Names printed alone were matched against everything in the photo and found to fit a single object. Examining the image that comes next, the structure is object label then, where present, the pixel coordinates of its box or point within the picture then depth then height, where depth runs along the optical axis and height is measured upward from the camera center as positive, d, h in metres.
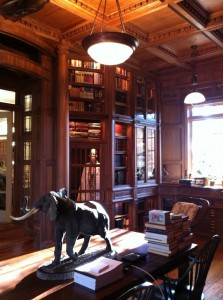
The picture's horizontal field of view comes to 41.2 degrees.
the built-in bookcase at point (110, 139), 4.88 +0.30
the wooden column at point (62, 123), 4.42 +0.50
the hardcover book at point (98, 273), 1.73 -0.71
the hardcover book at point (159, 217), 2.36 -0.49
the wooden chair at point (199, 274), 2.02 -0.85
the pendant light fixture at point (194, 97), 5.27 +1.05
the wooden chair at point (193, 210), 3.69 -0.69
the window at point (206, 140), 6.04 +0.32
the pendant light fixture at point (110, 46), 2.22 +0.87
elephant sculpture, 1.93 -0.42
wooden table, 1.67 -0.78
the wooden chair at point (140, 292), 1.36 -0.63
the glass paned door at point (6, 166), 5.14 -0.17
